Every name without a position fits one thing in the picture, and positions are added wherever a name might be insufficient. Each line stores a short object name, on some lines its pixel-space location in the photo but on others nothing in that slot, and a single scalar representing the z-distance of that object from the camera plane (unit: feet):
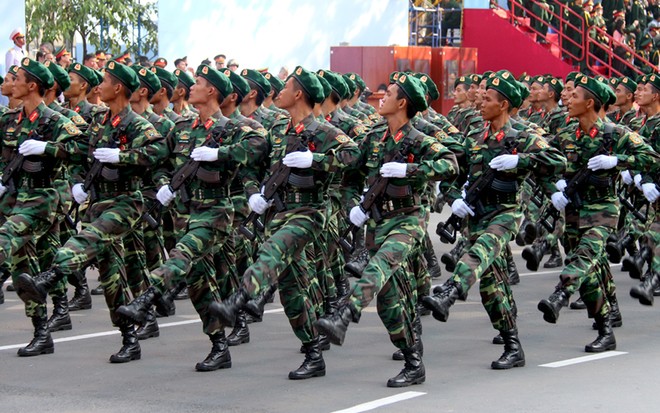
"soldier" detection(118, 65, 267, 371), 56.63
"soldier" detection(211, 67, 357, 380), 55.05
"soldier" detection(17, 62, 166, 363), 58.58
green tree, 156.40
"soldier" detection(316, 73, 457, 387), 52.58
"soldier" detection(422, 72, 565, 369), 56.58
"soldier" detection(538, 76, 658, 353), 60.82
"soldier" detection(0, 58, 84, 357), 60.82
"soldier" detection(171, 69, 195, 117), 79.58
